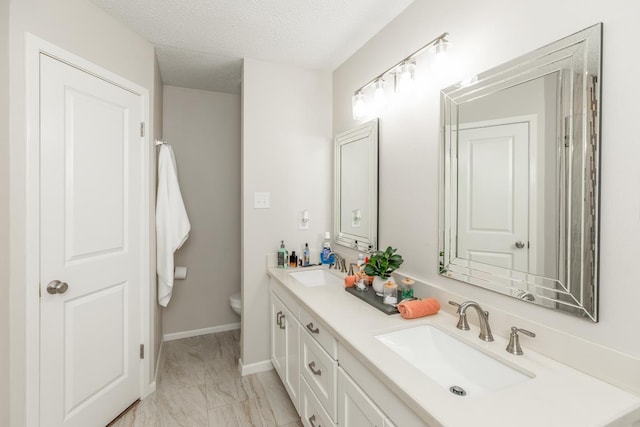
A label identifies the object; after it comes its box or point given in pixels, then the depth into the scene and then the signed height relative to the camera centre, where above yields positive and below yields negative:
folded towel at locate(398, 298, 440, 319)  1.35 -0.43
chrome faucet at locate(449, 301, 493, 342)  1.16 -0.41
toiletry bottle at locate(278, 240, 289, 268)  2.34 -0.36
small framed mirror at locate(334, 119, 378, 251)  1.97 +0.17
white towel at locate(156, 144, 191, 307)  2.21 -0.09
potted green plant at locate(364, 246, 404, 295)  1.60 -0.29
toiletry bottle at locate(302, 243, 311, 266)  2.39 -0.36
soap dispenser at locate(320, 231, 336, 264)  2.41 -0.34
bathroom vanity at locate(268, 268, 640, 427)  0.78 -0.50
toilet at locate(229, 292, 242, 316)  2.74 -0.84
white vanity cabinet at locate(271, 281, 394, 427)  1.15 -0.76
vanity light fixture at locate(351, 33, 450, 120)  1.40 +0.75
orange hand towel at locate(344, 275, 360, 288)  1.80 -0.41
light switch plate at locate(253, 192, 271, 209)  2.31 +0.08
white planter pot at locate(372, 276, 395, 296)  1.60 -0.38
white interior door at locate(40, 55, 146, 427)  1.49 -0.20
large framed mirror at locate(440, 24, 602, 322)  0.95 +0.13
